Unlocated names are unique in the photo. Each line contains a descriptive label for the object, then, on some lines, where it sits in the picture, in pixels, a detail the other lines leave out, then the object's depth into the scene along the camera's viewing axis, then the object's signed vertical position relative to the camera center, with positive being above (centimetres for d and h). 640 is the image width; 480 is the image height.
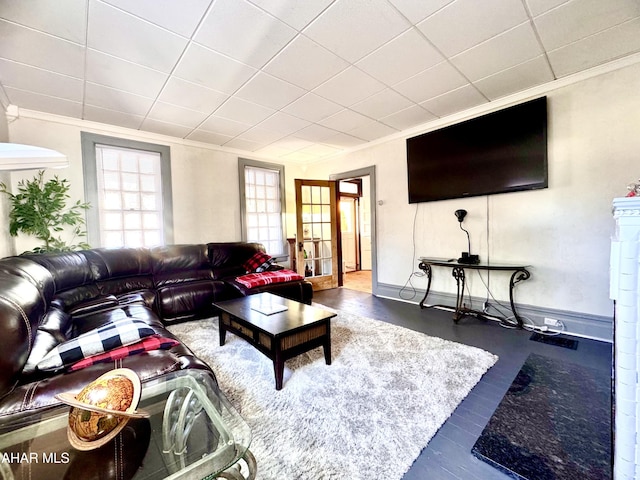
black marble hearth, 126 -114
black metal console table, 289 -53
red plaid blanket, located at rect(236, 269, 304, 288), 353 -61
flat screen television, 285 +92
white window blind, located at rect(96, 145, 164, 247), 364 +61
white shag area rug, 131 -112
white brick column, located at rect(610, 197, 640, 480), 89 -37
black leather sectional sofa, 114 -56
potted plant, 278 +31
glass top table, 85 -75
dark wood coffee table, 189 -73
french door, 499 +4
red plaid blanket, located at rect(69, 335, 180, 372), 130 -62
